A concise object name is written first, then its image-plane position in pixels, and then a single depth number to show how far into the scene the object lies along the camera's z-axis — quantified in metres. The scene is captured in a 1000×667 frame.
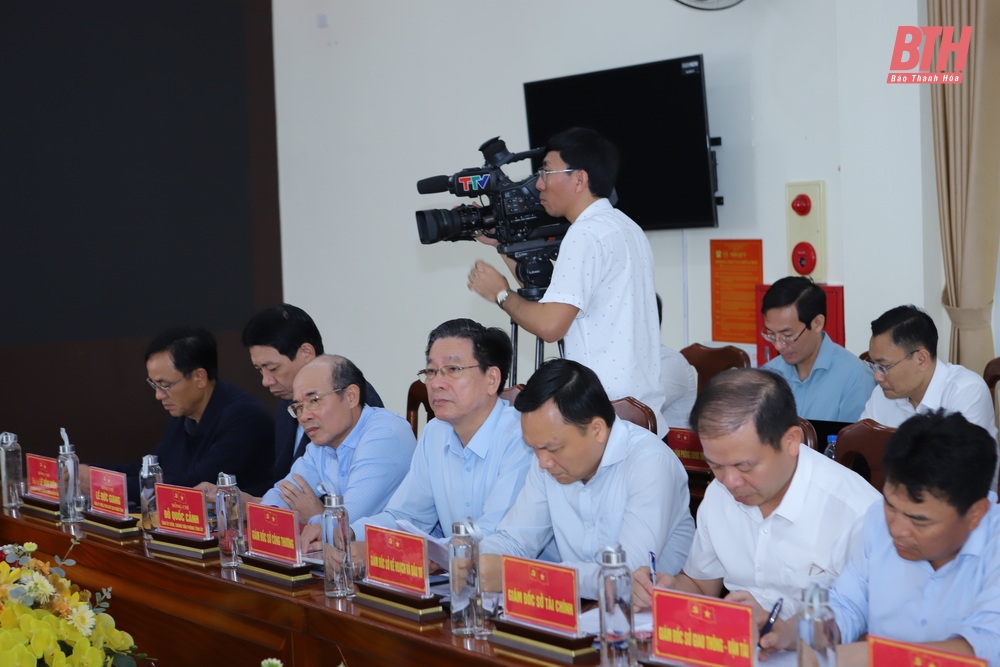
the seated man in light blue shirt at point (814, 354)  3.58
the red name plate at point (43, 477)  2.87
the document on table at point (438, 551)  2.05
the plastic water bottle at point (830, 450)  2.54
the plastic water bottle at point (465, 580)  1.75
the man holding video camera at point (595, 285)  2.73
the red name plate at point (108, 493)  2.60
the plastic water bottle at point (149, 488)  2.57
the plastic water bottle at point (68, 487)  2.75
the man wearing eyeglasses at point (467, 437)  2.42
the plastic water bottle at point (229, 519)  2.23
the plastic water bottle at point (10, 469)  3.00
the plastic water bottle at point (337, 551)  1.97
